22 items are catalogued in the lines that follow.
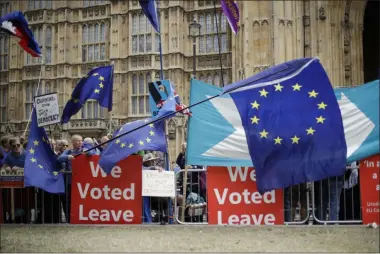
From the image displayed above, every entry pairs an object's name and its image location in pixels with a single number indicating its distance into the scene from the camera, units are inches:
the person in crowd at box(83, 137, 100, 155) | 301.5
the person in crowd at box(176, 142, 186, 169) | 373.1
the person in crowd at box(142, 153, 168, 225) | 288.7
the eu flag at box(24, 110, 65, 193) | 285.7
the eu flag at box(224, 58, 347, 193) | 262.3
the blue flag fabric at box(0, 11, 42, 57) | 414.3
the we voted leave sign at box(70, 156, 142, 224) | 282.0
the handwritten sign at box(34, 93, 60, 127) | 299.3
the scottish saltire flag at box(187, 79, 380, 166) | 268.5
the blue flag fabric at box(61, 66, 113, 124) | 336.2
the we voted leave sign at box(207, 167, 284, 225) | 269.9
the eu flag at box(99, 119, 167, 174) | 280.1
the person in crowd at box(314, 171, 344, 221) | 276.8
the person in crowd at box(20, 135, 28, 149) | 383.9
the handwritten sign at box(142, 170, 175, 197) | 279.9
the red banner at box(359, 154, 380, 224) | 266.4
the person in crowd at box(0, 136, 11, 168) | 331.3
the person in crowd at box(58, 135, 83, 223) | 296.5
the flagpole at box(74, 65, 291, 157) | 257.6
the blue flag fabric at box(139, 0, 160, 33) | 356.5
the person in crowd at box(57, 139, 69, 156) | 327.6
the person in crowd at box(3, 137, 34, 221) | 306.5
